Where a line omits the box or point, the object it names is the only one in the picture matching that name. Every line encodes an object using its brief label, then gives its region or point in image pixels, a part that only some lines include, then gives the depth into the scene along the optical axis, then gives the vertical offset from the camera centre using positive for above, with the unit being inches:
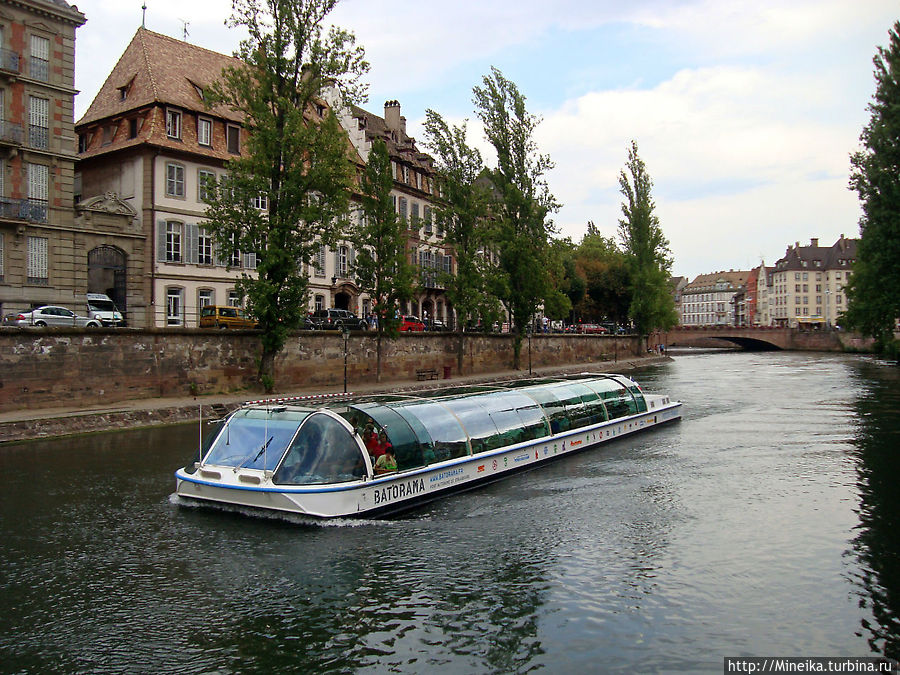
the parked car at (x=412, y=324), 1875.0 +6.0
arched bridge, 4082.2 -58.4
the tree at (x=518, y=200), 1988.2 +331.4
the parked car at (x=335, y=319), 1590.8 +16.2
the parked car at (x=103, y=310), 1300.1 +29.3
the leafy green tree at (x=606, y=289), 3555.6 +175.2
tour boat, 518.3 -94.9
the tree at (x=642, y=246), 3097.9 +328.5
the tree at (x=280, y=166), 1248.8 +263.7
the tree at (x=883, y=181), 1679.4 +325.3
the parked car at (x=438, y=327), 1939.1 -1.3
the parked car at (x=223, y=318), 1449.3 +15.7
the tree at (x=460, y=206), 1840.6 +292.9
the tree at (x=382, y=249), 1560.0 +158.4
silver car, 1145.4 +12.5
